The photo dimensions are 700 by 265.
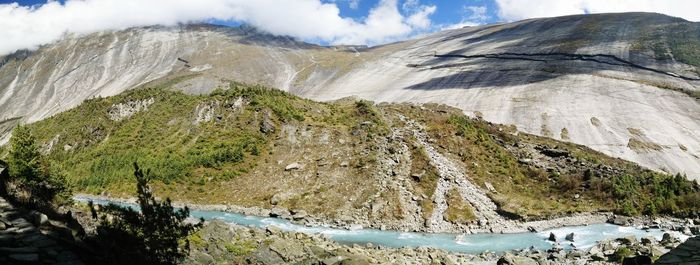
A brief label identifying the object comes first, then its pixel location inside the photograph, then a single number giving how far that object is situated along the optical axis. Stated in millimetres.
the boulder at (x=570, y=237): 42512
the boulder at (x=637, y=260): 24662
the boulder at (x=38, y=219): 11891
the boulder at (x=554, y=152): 63062
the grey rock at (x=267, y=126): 66125
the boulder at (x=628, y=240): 37556
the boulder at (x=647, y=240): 36812
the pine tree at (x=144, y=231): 14422
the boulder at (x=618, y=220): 48344
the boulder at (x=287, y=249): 26172
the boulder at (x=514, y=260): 32219
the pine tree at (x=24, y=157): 35062
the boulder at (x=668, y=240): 36312
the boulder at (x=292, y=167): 58188
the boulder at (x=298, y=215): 49875
